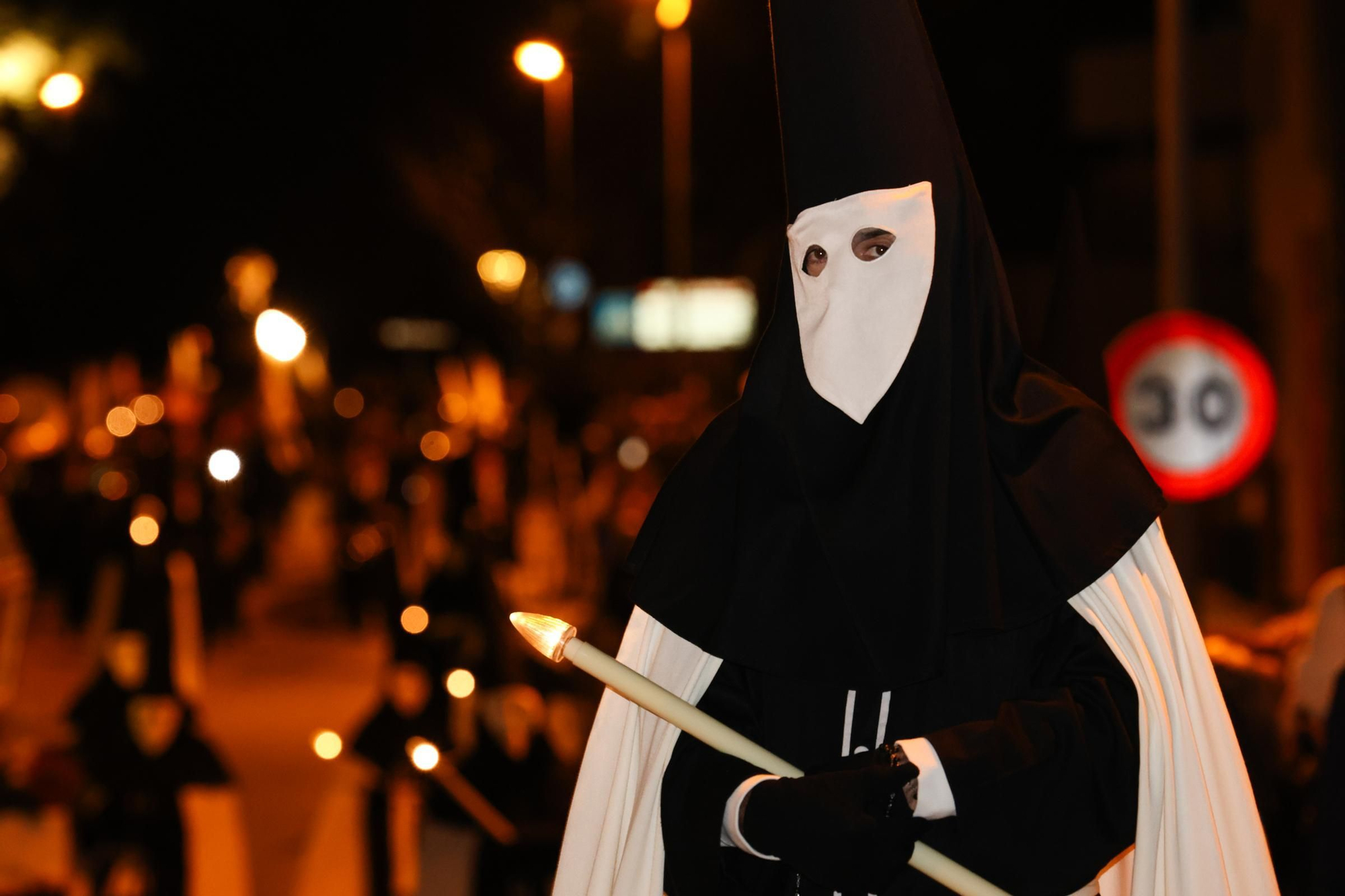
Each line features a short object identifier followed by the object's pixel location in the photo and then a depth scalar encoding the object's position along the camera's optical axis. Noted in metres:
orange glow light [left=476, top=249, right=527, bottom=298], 27.95
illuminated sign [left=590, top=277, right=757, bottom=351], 55.84
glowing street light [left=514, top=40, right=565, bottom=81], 10.37
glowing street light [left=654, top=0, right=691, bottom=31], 20.61
